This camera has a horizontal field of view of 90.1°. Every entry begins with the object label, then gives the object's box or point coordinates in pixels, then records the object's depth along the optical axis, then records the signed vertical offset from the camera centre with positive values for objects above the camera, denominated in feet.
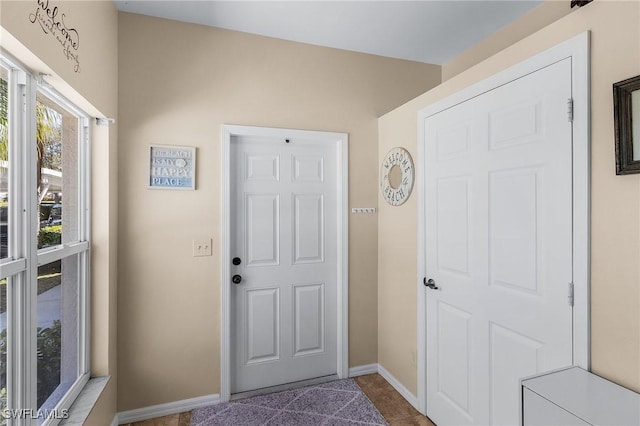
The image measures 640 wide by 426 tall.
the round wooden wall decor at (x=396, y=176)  7.62 +0.92
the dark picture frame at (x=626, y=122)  3.53 +1.01
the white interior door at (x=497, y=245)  4.42 -0.54
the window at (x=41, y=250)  3.77 -0.54
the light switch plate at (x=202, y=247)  7.47 -0.82
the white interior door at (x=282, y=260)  8.07 -1.26
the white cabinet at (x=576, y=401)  3.20 -2.04
